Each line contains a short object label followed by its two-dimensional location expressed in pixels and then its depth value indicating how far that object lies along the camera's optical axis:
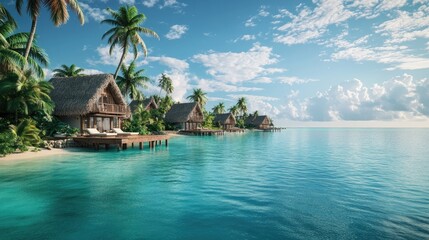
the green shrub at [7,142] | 13.95
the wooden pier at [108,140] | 17.92
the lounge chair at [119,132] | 21.52
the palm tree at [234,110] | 84.94
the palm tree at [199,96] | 61.44
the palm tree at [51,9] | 17.73
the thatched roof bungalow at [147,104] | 45.38
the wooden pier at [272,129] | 83.13
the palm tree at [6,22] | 16.54
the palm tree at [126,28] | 27.72
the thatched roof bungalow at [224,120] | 64.75
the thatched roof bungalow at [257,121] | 83.81
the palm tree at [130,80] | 33.81
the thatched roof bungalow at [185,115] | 46.06
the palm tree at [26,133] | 15.60
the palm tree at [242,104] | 84.25
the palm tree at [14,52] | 15.45
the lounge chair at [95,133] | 19.81
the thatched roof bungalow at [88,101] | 21.38
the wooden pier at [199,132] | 45.41
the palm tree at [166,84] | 64.81
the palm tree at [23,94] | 16.64
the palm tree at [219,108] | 81.94
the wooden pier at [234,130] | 62.70
